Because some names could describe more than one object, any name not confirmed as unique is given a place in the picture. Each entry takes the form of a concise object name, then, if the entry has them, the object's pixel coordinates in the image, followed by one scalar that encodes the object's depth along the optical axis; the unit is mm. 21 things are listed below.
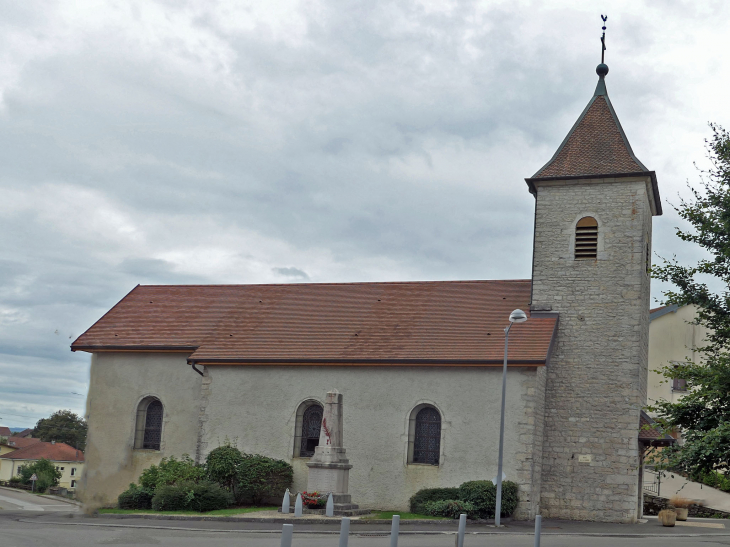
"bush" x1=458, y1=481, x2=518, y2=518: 20516
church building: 22594
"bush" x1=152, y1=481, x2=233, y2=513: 20625
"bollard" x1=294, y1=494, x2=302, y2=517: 19234
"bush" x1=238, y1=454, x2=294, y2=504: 22828
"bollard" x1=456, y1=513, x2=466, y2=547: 12000
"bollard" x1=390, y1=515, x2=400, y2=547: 10000
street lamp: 19375
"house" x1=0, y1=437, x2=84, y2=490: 76812
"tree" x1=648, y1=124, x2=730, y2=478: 13672
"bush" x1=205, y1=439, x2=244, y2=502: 22891
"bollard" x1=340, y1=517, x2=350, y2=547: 8734
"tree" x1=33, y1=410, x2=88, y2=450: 79688
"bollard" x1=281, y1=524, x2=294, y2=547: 7516
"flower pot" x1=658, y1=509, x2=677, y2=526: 22609
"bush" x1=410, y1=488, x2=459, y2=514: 21375
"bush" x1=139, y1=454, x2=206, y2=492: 22344
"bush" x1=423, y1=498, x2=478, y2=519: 19969
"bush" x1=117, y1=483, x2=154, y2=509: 22000
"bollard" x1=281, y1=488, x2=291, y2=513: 19984
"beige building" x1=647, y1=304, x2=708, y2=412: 41688
